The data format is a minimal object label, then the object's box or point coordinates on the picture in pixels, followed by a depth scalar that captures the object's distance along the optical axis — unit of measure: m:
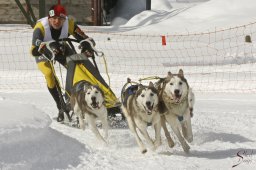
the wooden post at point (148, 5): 51.12
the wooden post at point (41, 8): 39.22
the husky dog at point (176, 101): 11.62
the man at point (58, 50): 14.05
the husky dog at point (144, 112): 11.45
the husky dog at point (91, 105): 12.41
